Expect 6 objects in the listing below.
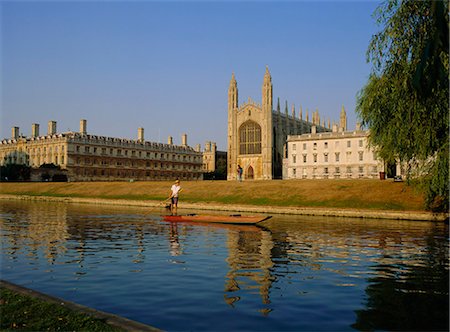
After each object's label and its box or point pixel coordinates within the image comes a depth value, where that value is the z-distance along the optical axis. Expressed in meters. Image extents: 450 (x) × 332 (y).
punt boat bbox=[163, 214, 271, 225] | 29.36
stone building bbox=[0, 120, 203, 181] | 109.69
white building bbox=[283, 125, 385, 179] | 88.88
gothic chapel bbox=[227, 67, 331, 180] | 105.25
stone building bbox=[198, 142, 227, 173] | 160.77
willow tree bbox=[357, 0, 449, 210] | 19.72
